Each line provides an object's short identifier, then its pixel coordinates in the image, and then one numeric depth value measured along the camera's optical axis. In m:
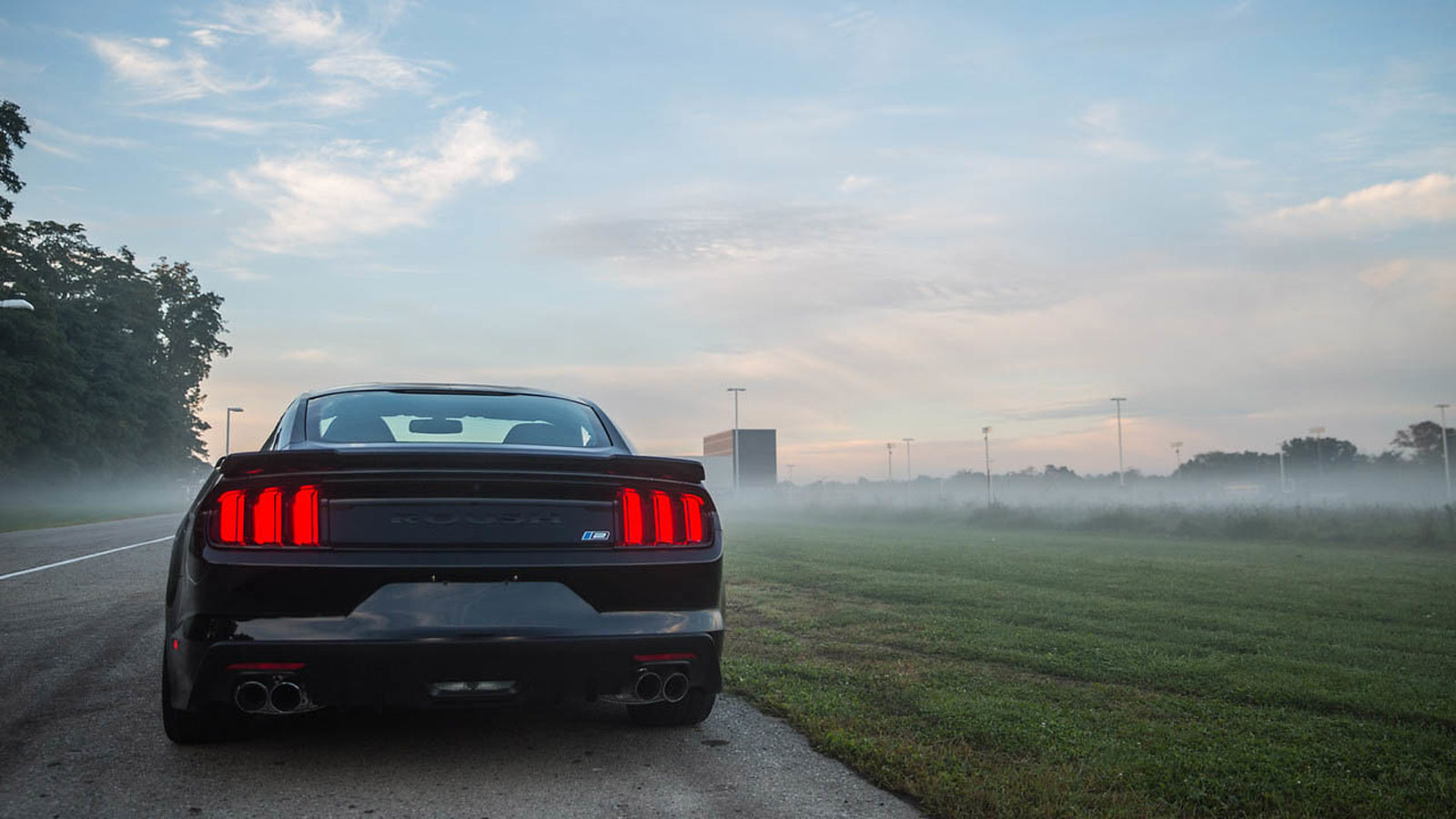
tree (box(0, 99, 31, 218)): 38.59
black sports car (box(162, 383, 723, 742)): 3.54
